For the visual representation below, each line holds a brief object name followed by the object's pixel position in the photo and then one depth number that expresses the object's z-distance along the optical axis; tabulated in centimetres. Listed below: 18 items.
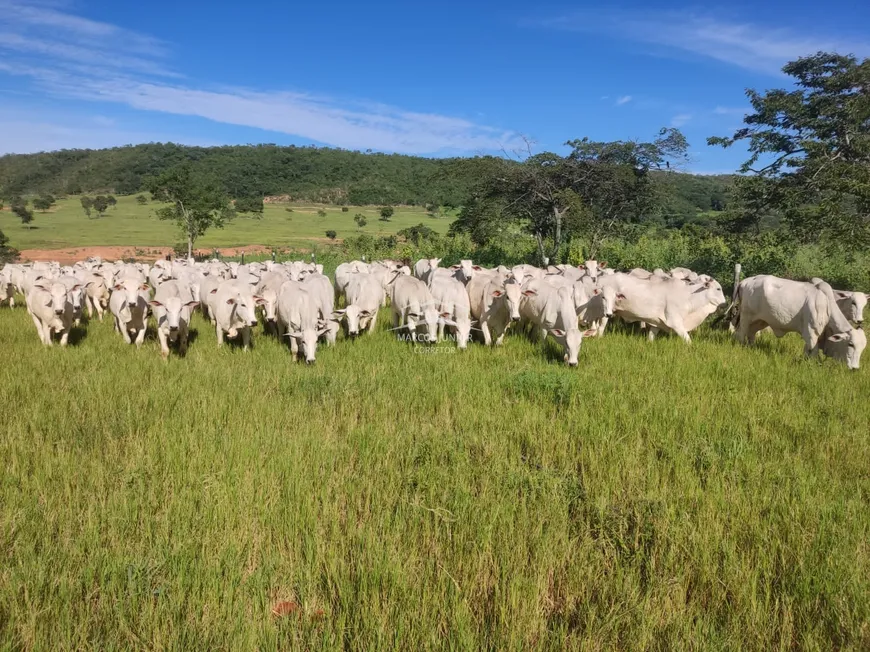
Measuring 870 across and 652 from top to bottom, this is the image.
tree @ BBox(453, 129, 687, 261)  2169
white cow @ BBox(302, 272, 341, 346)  1049
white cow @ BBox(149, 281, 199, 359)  961
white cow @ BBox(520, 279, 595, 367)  931
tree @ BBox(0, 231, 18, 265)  3662
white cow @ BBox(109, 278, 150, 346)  1051
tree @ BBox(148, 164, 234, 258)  3938
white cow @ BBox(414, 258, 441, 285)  1620
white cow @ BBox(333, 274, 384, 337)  1130
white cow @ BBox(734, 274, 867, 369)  892
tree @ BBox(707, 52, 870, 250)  1419
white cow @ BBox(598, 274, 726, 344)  1167
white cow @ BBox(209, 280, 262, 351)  1032
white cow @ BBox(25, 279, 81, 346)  1044
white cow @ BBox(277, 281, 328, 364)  930
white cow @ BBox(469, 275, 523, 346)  1054
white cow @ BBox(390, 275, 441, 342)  1062
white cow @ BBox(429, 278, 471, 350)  1082
